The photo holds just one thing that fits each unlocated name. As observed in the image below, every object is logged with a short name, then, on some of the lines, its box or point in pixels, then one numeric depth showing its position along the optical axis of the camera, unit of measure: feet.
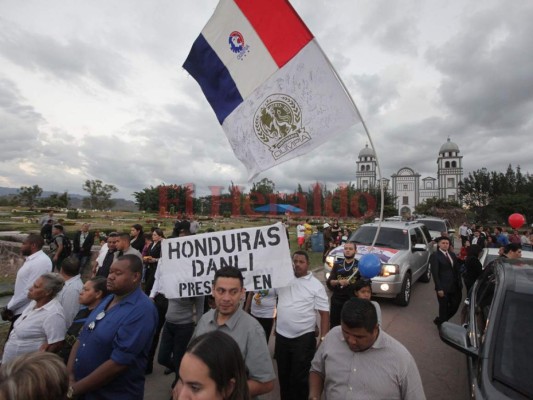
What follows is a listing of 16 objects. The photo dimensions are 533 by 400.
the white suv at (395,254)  21.44
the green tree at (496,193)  128.77
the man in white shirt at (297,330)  10.18
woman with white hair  8.79
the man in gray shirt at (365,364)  6.22
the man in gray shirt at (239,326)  6.65
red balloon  39.17
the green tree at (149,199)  177.47
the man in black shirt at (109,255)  16.98
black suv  6.72
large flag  10.68
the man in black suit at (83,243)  28.63
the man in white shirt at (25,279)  12.48
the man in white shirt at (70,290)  10.62
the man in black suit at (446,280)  17.74
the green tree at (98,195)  198.49
